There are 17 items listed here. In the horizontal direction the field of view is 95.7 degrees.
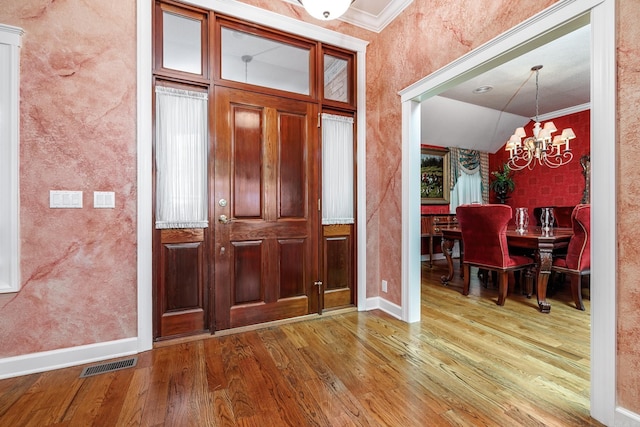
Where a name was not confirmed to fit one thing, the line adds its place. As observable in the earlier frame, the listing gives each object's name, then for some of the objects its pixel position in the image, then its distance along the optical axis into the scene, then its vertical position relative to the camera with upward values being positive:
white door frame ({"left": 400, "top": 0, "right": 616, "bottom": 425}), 1.35 +0.10
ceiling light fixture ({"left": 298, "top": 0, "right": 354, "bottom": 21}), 1.89 +1.36
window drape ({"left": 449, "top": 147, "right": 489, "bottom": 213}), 6.34 +0.78
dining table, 2.92 -0.37
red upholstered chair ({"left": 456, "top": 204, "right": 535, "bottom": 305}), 3.04 -0.36
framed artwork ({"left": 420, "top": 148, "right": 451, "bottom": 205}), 6.05 +0.75
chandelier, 3.89 +0.99
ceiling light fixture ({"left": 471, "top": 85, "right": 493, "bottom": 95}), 4.64 +2.00
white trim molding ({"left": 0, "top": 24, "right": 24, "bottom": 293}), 1.80 +0.36
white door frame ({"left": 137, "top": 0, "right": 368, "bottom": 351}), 2.13 +0.28
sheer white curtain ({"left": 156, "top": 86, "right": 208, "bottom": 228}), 2.25 +0.44
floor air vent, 1.88 -1.03
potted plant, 6.45 +0.63
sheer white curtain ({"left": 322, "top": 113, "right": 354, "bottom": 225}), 2.87 +0.43
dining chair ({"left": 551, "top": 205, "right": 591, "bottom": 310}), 2.73 -0.45
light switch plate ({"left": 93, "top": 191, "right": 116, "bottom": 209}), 2.03 +0.10
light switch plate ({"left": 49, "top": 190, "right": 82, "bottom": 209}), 1.92 +0.10
